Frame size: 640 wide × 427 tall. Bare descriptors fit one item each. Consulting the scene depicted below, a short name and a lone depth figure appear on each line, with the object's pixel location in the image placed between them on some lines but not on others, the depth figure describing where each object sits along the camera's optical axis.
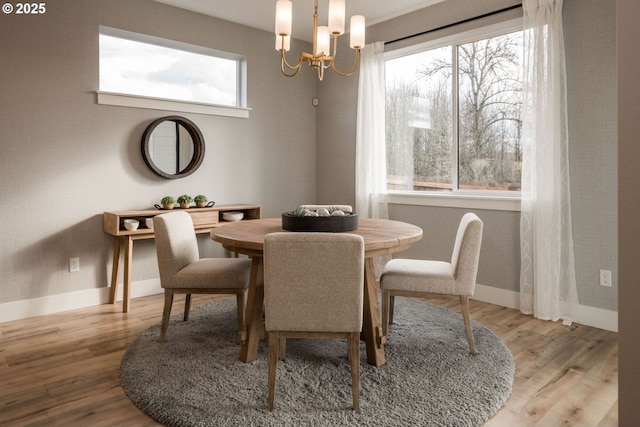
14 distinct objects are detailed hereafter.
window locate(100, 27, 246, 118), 3.68
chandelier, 2.38
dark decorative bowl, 2.46
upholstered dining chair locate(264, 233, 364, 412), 1.86
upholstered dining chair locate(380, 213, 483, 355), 2.46
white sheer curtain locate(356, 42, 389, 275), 4.27
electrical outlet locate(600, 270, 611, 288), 2.97
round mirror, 3.79
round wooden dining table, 2.25
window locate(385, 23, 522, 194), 3.55
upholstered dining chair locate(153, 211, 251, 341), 2.58
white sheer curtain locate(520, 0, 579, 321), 3.06
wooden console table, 3.36
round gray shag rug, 1.85
